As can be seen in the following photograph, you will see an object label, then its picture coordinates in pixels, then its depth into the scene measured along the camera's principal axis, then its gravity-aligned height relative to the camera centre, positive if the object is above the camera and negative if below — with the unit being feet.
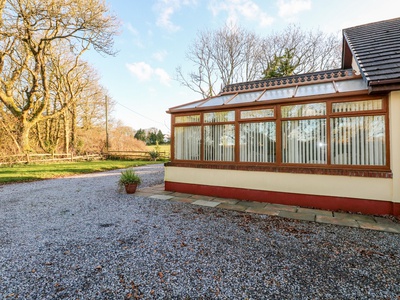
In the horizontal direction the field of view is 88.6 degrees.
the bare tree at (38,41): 36.37 +23.74
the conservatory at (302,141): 13.73 +0.77
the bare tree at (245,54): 55.52 +27.96
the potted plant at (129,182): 20.39 -2.90
